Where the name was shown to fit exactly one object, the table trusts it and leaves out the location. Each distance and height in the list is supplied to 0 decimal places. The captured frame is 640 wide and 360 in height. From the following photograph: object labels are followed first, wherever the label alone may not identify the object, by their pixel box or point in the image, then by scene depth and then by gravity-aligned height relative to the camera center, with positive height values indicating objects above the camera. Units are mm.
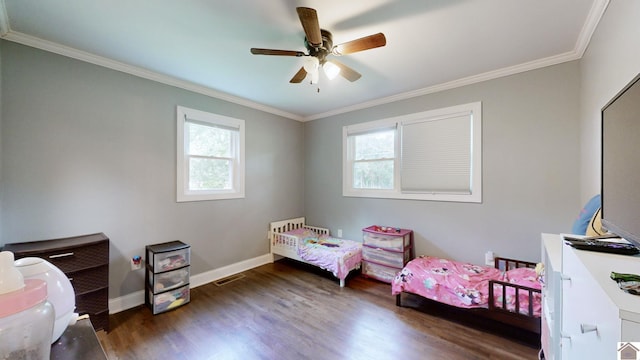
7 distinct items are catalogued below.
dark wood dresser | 1911 -732
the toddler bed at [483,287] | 1984 -1000
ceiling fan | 1534 +1006
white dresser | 556 -385
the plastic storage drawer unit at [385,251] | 3065 -950
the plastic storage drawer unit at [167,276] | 2453 -1045
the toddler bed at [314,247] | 3105 -976
